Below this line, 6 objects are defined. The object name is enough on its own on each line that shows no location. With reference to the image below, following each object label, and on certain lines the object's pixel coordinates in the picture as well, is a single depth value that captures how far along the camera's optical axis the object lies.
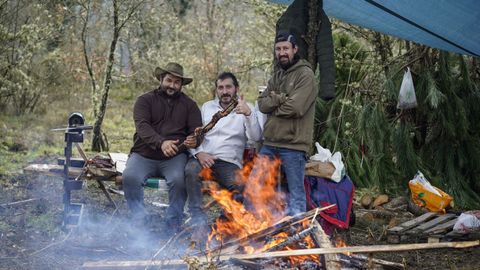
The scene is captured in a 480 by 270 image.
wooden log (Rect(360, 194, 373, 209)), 6.35
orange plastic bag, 5.98
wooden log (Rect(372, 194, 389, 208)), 6.39
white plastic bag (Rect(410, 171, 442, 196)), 6.02
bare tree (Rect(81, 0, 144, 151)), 8.62
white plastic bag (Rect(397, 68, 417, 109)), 6.28
